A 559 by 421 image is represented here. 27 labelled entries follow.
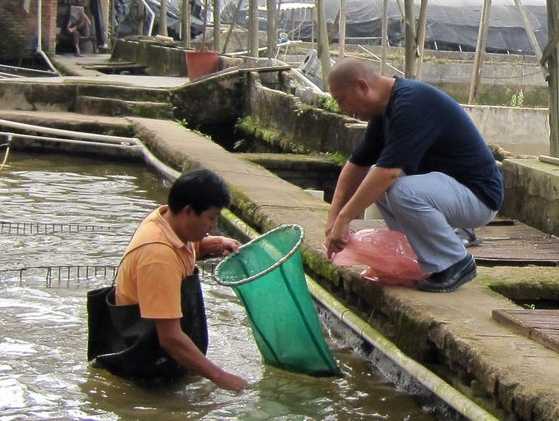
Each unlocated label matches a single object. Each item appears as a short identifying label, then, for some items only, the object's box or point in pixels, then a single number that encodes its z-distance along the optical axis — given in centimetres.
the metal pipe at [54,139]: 1311
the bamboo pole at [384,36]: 1741
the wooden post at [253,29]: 1880
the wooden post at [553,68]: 818
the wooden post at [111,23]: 3093
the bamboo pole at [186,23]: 2285
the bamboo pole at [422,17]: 1364
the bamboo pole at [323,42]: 1509
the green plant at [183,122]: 1531
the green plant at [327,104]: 1248
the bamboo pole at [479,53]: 1984
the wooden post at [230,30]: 2298
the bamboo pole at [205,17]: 2308
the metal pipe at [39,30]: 2257
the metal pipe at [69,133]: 1309
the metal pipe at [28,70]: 1972
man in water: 460
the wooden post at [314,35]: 3033
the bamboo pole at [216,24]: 1998
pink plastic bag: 567
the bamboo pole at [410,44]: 1175
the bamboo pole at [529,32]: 1038
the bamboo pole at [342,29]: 2008
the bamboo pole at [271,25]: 1814
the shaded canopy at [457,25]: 3753
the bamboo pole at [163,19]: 2662
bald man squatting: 546
